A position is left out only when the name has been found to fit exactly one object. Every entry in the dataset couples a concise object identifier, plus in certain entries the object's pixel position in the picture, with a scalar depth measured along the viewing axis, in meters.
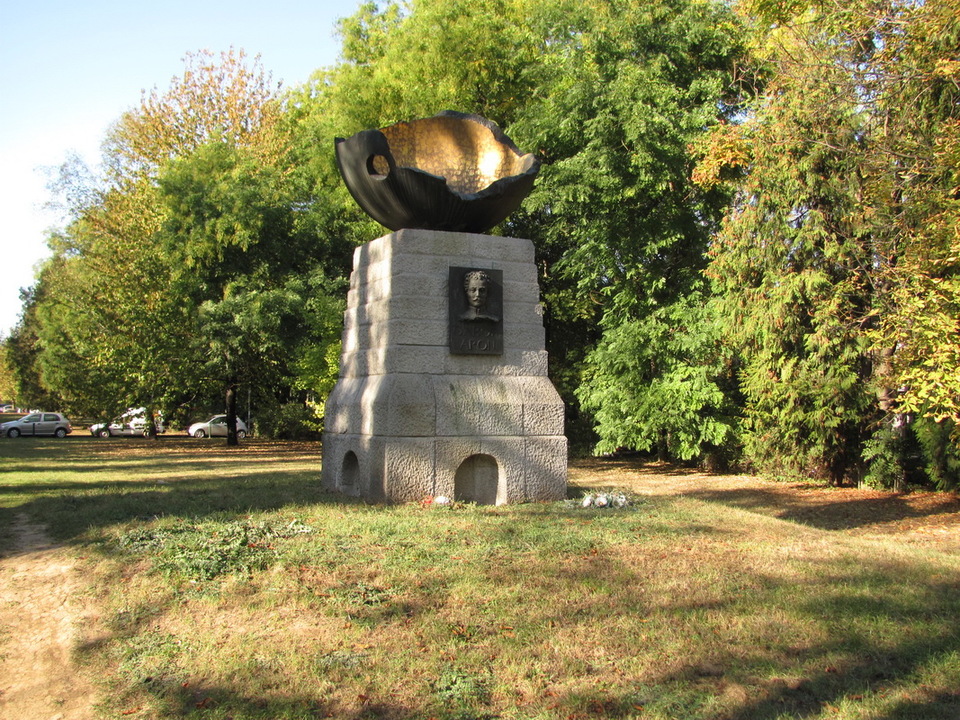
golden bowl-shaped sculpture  8.87
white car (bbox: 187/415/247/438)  37.84
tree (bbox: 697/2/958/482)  10.77
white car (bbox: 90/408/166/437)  28.29
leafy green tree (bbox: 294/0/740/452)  17.06
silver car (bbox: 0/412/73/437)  36.66
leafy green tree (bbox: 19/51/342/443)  22.77
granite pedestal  8.52
